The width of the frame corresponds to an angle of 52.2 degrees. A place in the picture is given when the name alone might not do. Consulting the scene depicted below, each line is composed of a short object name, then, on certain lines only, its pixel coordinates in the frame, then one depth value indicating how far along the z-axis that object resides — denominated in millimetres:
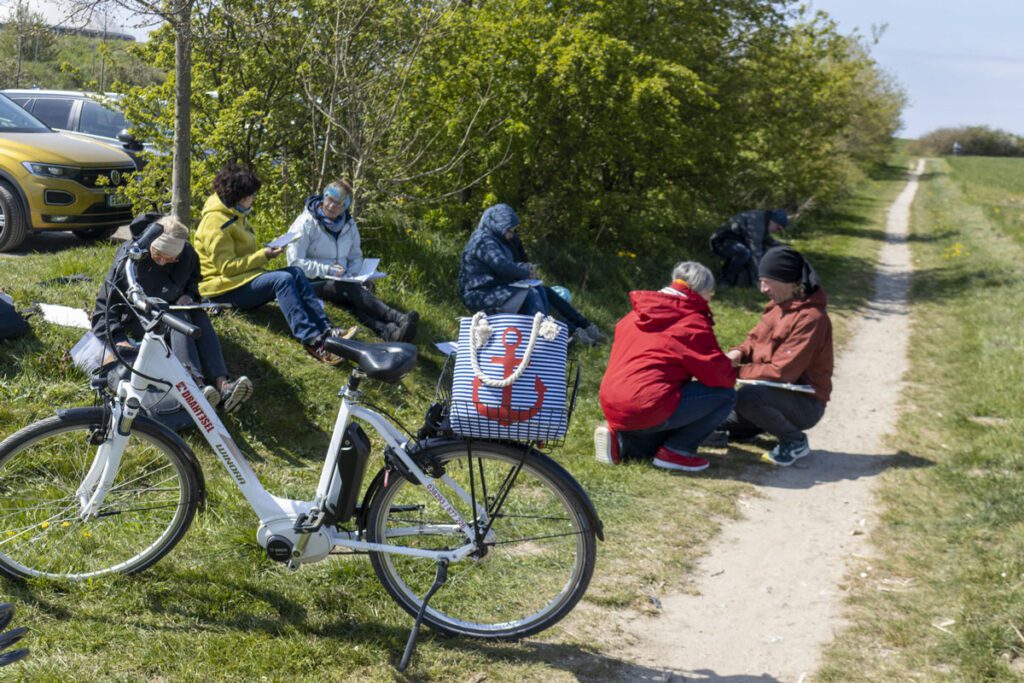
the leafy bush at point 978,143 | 101312
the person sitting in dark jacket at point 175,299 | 5016
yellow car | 9688
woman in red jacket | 6719
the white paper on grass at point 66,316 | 6605
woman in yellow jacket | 7141
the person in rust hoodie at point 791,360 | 7152
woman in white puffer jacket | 7879
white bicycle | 3973
